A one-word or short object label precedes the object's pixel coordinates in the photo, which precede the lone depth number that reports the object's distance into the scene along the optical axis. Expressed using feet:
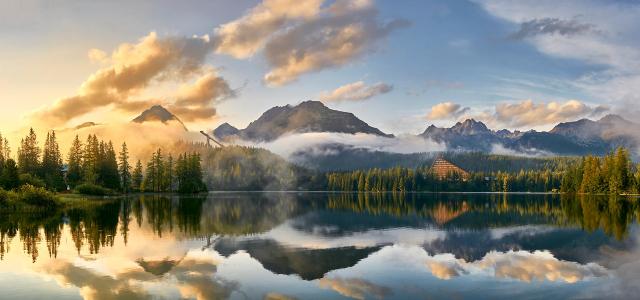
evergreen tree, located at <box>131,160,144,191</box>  645.51
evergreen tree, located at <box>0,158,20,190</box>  325.15
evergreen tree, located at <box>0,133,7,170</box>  478.59
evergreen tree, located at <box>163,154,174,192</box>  626.80
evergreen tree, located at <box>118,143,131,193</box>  584.15
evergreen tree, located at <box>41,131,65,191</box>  452.35
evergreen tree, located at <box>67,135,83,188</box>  507.01
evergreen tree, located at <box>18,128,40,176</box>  500.33
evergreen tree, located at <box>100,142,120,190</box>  510.58
